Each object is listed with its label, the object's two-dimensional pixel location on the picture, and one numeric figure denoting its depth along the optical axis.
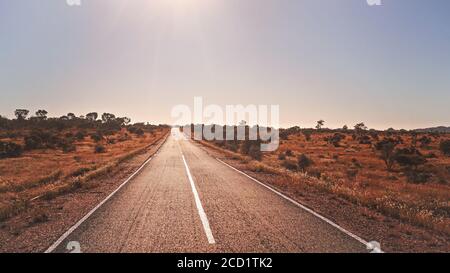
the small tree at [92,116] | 158.04
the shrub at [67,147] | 43.75
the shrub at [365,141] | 62.27
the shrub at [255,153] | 35.10
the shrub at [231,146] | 47.41
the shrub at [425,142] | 56.11
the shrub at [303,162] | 28.95
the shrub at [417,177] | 23.05
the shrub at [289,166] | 27.22
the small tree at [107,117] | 159.61
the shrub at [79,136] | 67.57
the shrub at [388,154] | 31.41
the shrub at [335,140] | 59.17
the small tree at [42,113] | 127.56
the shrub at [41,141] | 44.62
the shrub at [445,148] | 41.26
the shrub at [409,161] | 30.48
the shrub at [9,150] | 36.42
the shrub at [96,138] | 65.46
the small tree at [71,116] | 153.75
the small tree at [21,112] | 127.71
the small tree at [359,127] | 116.29
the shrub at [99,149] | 43.97
